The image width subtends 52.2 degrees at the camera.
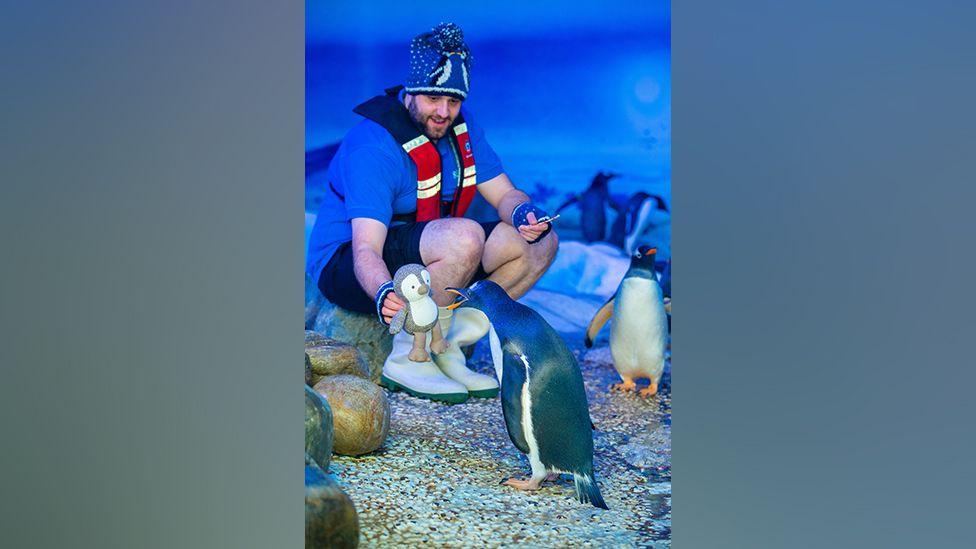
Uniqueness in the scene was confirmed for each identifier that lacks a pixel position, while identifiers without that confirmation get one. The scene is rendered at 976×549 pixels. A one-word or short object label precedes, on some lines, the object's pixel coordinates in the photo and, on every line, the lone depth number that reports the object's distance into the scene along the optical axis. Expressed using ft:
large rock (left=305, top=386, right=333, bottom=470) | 10.34
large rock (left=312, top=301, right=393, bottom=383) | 11.29
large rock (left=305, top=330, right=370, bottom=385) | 10.91
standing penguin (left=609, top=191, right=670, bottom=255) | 10.89
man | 10.93
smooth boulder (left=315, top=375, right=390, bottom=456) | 10.52
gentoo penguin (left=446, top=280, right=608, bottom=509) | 10.18
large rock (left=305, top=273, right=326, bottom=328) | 11.36
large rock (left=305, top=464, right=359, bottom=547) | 9.96
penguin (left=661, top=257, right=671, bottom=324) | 11.09
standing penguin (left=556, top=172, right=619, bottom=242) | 11.01
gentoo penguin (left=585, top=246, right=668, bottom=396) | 11.02
